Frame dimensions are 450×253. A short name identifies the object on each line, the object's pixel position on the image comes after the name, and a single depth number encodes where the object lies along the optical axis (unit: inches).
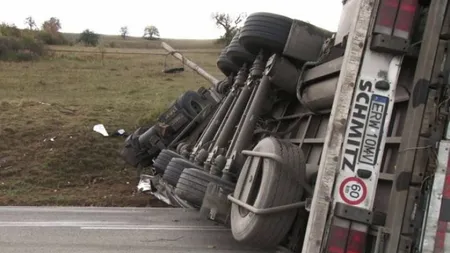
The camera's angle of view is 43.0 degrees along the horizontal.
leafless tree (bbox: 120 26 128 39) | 3152.1
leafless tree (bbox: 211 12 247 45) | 1952.3
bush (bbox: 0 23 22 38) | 1484.5
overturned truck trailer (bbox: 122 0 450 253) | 110.8
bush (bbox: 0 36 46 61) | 1233.0
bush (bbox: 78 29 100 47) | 2253.9
